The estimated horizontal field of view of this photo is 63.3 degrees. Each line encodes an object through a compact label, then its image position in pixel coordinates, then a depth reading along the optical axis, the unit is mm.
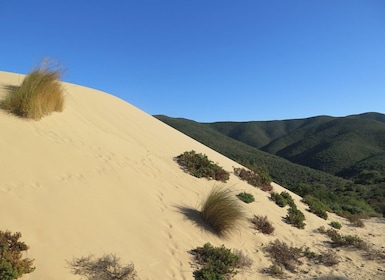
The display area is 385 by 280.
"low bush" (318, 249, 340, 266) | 6969
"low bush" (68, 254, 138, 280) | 4500
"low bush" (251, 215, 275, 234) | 7887
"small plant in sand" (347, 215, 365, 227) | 11281
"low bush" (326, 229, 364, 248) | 8391
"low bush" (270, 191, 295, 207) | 10430
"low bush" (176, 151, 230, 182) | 9789
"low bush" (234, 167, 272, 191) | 11398
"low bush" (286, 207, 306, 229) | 9242
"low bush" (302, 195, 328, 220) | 11336
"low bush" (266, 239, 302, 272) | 6595
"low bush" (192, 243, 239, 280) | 5277
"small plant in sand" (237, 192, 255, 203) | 9266
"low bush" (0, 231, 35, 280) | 3941
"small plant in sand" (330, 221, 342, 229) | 10398
